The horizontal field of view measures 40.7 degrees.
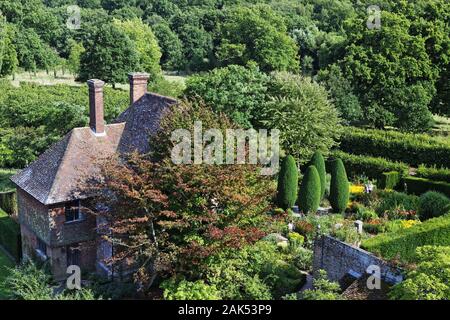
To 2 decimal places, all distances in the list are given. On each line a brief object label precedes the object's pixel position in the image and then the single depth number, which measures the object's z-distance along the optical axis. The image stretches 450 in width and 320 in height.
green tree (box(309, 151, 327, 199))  31.55
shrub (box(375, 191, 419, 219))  30.34
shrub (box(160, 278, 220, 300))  19.94
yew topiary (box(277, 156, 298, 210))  30.52
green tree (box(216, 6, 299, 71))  64.56
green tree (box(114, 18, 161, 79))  69.94
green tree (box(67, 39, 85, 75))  71.38
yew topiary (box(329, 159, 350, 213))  30.53
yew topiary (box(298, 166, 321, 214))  30.03
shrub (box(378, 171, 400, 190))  34.84
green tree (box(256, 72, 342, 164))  34.25
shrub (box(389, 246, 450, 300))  17.34
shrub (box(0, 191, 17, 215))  32.03
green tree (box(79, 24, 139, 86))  63.22
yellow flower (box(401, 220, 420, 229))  28.02
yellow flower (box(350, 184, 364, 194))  33.53
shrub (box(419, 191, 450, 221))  29.94
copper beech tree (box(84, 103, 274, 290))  20.48
